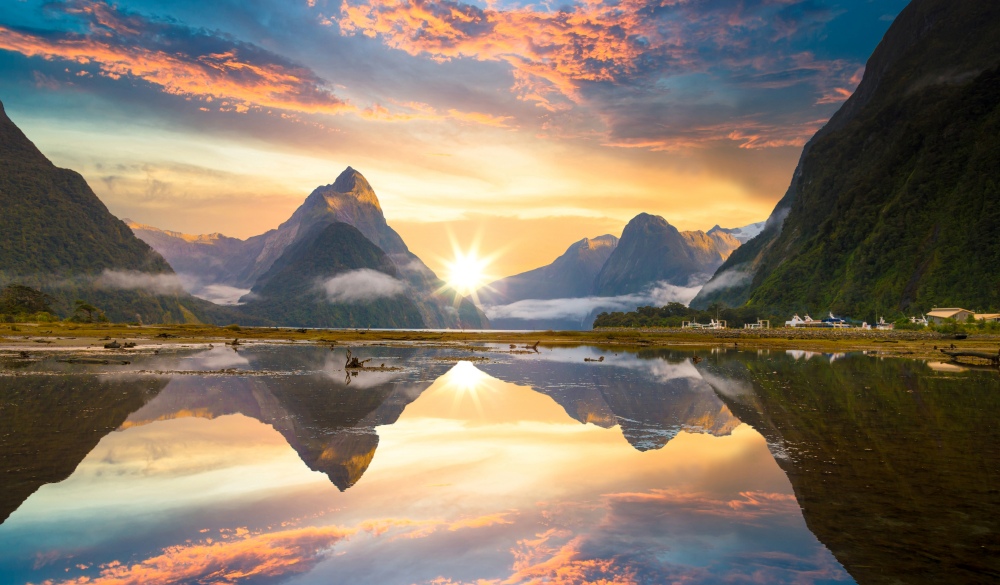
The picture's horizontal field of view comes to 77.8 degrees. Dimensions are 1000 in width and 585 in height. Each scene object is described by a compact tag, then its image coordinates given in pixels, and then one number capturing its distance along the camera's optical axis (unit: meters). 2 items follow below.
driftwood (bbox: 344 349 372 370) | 59.78
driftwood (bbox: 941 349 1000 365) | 70.25
